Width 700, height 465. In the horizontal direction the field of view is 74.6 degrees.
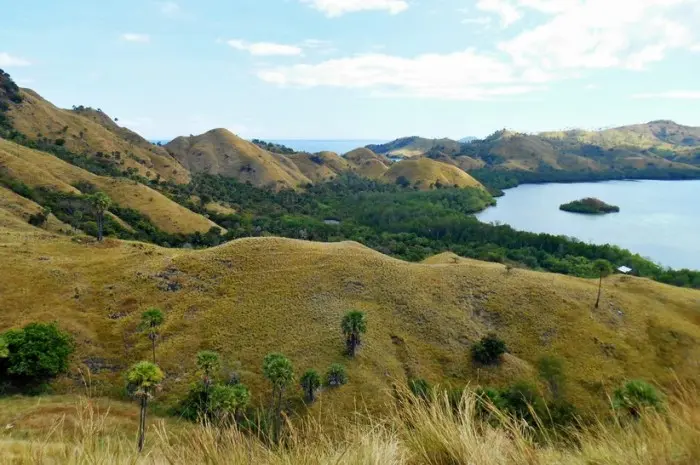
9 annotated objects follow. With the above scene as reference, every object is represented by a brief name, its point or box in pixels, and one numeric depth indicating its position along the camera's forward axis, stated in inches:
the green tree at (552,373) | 2170.3
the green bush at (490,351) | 2278.5
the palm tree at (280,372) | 1611.7
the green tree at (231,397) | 1487.5
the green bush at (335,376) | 2003.0
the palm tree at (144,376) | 1251.8
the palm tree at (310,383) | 1904.5
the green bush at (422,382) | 1916.8
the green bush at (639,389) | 1136.8
